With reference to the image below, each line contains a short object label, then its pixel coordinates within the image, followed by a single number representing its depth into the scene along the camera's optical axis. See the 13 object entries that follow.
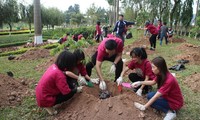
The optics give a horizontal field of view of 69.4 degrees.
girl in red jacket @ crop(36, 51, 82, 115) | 2.13
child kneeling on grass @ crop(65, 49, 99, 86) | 2.39
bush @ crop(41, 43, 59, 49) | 8.80
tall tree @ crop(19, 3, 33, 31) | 16.82
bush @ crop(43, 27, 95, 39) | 15.09
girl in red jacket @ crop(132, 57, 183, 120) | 2.07
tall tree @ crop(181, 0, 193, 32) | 16.85
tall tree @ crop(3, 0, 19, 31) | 12.35
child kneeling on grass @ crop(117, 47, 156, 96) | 2.57
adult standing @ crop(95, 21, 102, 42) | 9.73
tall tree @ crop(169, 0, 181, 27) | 15.29
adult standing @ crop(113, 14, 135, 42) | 6.51
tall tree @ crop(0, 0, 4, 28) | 12.07
